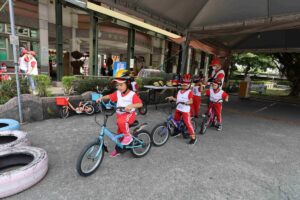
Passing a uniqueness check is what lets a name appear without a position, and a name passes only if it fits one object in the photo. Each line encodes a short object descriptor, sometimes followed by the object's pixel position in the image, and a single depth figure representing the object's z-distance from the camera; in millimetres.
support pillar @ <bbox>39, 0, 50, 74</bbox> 10016
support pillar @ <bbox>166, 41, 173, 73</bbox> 17409
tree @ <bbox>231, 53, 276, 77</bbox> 19750
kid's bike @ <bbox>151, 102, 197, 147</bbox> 3992
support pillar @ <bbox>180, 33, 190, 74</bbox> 7438
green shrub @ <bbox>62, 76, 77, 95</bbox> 6090
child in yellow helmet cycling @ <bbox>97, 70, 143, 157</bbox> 3012
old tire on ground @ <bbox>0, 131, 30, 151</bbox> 3083
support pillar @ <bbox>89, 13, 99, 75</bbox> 10180
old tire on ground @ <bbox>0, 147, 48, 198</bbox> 2219
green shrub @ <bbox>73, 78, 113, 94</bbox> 6296
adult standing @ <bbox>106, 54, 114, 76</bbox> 14577
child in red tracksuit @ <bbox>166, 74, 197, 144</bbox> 4047
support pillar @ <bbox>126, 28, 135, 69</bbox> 12656
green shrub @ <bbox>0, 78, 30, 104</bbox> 4816
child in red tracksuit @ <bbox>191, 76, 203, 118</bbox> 6105
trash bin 12219
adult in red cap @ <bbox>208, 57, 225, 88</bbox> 5425
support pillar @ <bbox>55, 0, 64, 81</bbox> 8984
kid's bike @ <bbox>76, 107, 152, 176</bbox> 2703
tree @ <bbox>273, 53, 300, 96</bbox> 13859
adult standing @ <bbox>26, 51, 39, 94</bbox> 6754
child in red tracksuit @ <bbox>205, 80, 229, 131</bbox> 5136
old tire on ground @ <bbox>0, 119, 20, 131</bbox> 3685
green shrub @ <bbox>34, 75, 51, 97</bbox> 5367
